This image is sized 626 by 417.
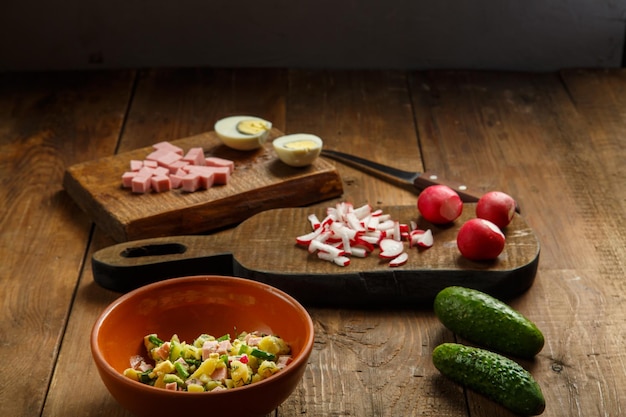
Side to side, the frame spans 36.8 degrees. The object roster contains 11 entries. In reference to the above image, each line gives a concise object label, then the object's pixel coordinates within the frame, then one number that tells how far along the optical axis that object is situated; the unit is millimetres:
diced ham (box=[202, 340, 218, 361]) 1729
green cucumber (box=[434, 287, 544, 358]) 1932
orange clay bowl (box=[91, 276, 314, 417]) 1595
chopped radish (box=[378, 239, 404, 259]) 2197
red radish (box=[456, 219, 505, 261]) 2143
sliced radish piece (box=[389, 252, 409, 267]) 2164
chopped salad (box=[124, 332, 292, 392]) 1651
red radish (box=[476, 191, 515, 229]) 2299
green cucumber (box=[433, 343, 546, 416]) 1757
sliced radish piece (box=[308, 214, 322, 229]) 2351
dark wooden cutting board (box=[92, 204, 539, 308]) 2146
